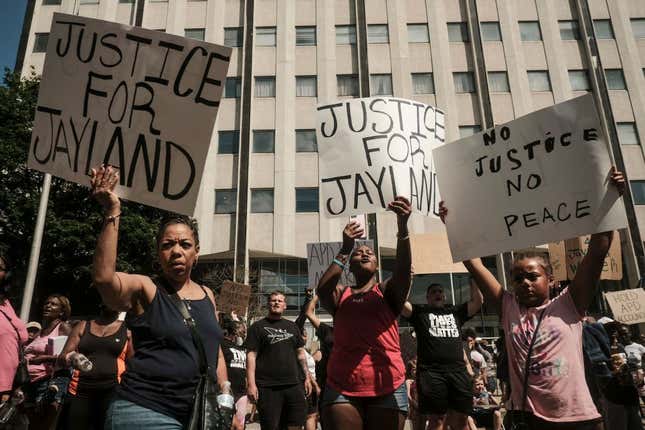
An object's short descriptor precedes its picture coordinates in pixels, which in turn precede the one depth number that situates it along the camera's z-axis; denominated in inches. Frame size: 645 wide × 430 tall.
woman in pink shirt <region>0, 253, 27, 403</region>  161.0
